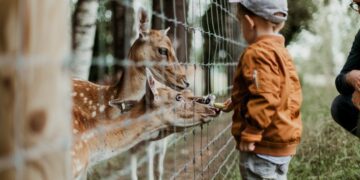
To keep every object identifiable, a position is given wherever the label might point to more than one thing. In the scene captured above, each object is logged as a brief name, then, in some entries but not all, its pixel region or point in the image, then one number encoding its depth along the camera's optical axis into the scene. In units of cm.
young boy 338
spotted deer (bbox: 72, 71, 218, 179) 482
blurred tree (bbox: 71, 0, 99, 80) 780
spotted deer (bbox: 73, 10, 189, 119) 500
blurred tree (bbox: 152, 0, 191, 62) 669
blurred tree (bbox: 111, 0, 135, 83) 1208
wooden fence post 157
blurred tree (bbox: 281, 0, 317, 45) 1236
